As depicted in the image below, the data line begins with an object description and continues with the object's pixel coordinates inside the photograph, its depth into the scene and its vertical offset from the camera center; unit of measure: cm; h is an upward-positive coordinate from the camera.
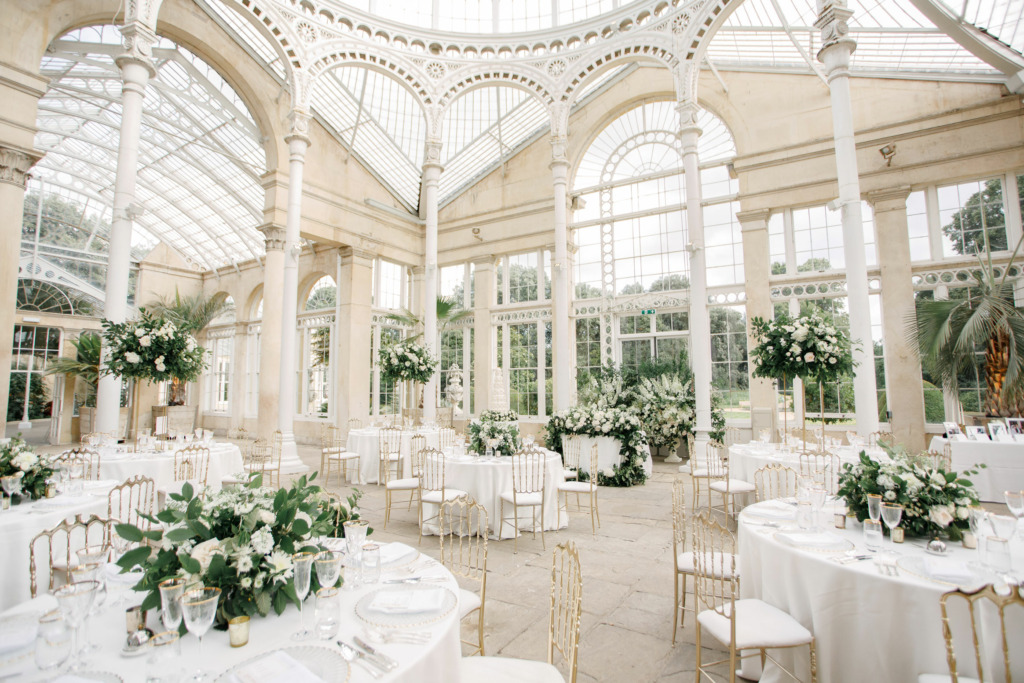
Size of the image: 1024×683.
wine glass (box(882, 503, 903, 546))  270 -71
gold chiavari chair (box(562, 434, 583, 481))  858 -106
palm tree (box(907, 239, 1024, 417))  723 +65
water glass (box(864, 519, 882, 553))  271 -83
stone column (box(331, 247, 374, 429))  1289 +142
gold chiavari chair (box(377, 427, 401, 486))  852 -91
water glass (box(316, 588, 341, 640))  170 -77
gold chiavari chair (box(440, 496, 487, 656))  252 -143
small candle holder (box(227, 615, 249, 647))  166 -79
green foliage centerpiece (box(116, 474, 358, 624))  173 -55
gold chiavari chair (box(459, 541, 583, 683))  205 -119
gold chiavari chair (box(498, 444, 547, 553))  545 -101
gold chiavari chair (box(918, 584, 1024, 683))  174 -98
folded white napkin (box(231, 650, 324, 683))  145 -82
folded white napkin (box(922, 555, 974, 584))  220 -85
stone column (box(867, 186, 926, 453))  914 +122
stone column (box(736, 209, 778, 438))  1020 +210
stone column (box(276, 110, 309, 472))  965 +212
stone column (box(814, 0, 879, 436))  700 +266
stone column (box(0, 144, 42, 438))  692 +215
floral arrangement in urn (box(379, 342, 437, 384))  977 +55
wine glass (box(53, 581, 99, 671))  150 -64
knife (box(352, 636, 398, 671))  155 -84
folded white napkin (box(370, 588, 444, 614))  191 -83
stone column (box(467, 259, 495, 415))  1391 +176
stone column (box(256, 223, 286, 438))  1098 +137
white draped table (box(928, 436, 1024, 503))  659 -108
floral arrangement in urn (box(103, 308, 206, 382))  619 +56
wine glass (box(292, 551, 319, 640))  173 -64
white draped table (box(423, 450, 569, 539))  573 -110
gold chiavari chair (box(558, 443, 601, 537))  577 -118
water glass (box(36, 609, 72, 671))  144 -72
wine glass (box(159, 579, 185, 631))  149 -62
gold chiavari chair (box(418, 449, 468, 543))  567 -101
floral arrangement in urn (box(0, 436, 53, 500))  372 -54
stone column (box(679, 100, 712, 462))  927 +240
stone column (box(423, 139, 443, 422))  1082 +242
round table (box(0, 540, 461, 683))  153 -84
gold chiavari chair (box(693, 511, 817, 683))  234 -120
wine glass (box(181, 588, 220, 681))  148 -65
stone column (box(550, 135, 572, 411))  1053 +280
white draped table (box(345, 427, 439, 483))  884 -104
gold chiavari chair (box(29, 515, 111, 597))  325 -108
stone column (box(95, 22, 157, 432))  690 +285
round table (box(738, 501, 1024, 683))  214 -105
